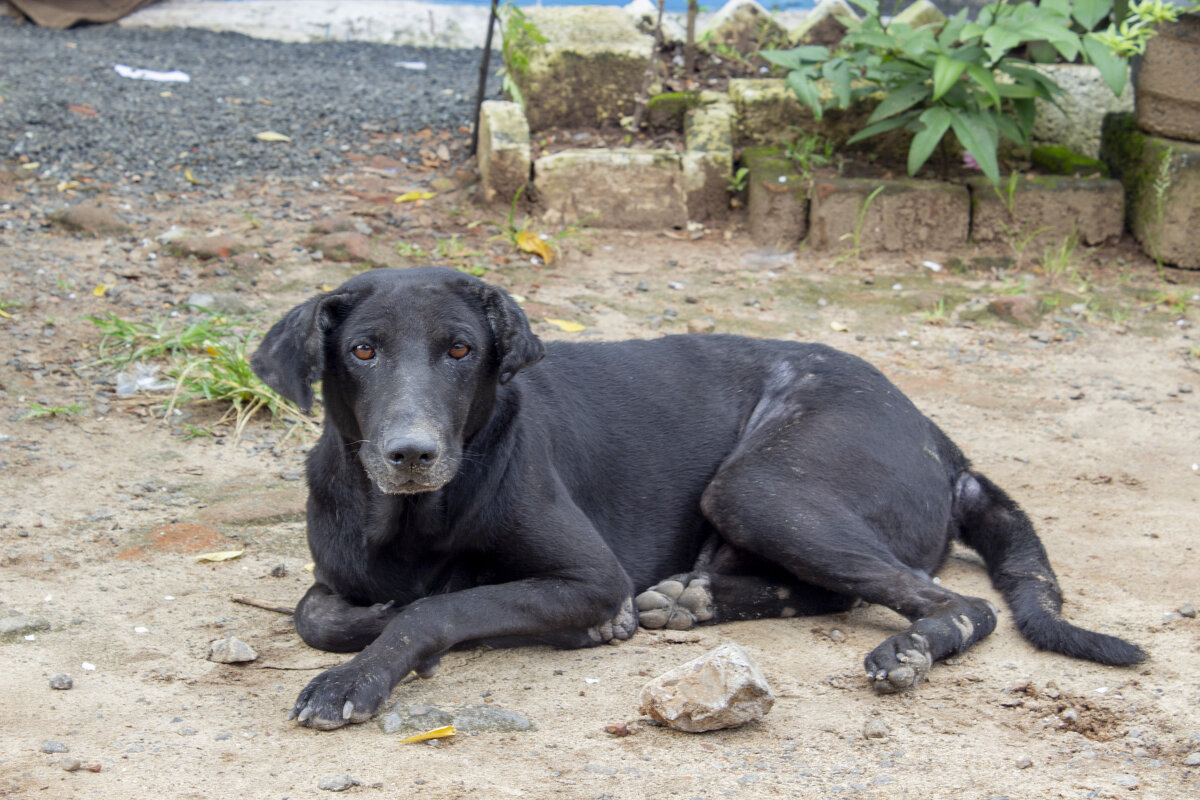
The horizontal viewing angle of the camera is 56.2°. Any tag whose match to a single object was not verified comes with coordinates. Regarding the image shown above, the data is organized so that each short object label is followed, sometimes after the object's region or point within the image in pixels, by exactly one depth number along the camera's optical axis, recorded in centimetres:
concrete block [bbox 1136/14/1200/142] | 709
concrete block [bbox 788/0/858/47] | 853
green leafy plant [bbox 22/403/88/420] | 474
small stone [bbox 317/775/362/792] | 233
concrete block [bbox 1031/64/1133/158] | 802
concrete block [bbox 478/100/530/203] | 754
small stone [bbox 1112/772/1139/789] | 241
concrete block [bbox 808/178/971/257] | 738
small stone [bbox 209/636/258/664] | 311
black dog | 297
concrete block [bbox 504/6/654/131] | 818
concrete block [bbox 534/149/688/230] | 761
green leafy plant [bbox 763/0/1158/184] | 669
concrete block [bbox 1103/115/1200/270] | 715
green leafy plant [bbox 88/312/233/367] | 529
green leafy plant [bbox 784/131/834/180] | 763
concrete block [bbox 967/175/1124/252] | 744
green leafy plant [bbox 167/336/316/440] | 502
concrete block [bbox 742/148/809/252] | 750
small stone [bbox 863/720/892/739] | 268
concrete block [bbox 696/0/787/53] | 881
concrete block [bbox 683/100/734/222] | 776
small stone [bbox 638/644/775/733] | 262
